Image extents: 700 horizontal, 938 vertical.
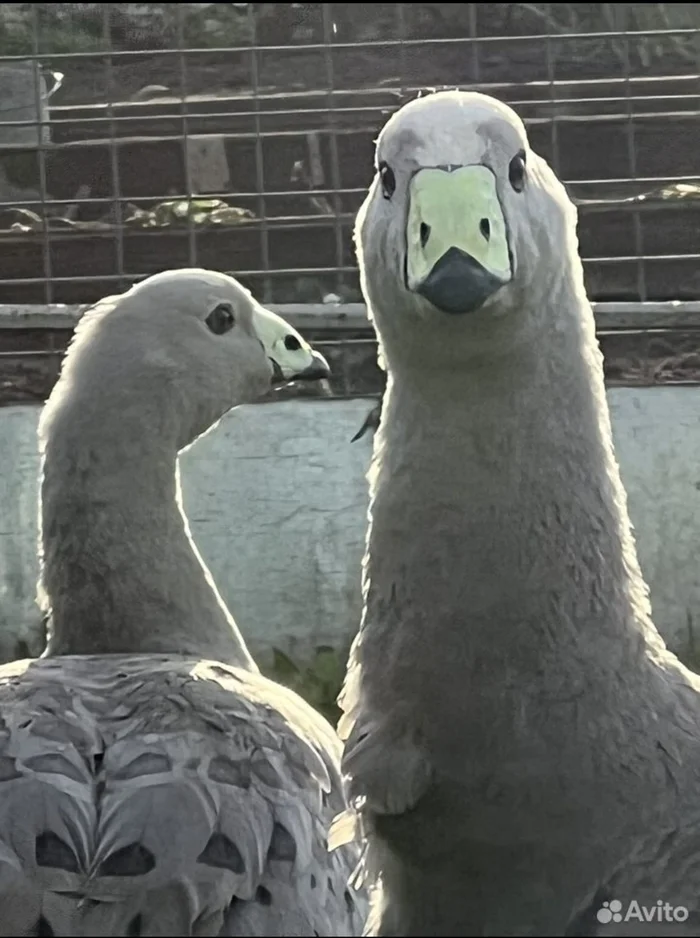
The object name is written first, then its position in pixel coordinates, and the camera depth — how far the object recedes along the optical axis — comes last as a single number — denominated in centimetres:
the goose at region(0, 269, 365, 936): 246
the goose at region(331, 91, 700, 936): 206
